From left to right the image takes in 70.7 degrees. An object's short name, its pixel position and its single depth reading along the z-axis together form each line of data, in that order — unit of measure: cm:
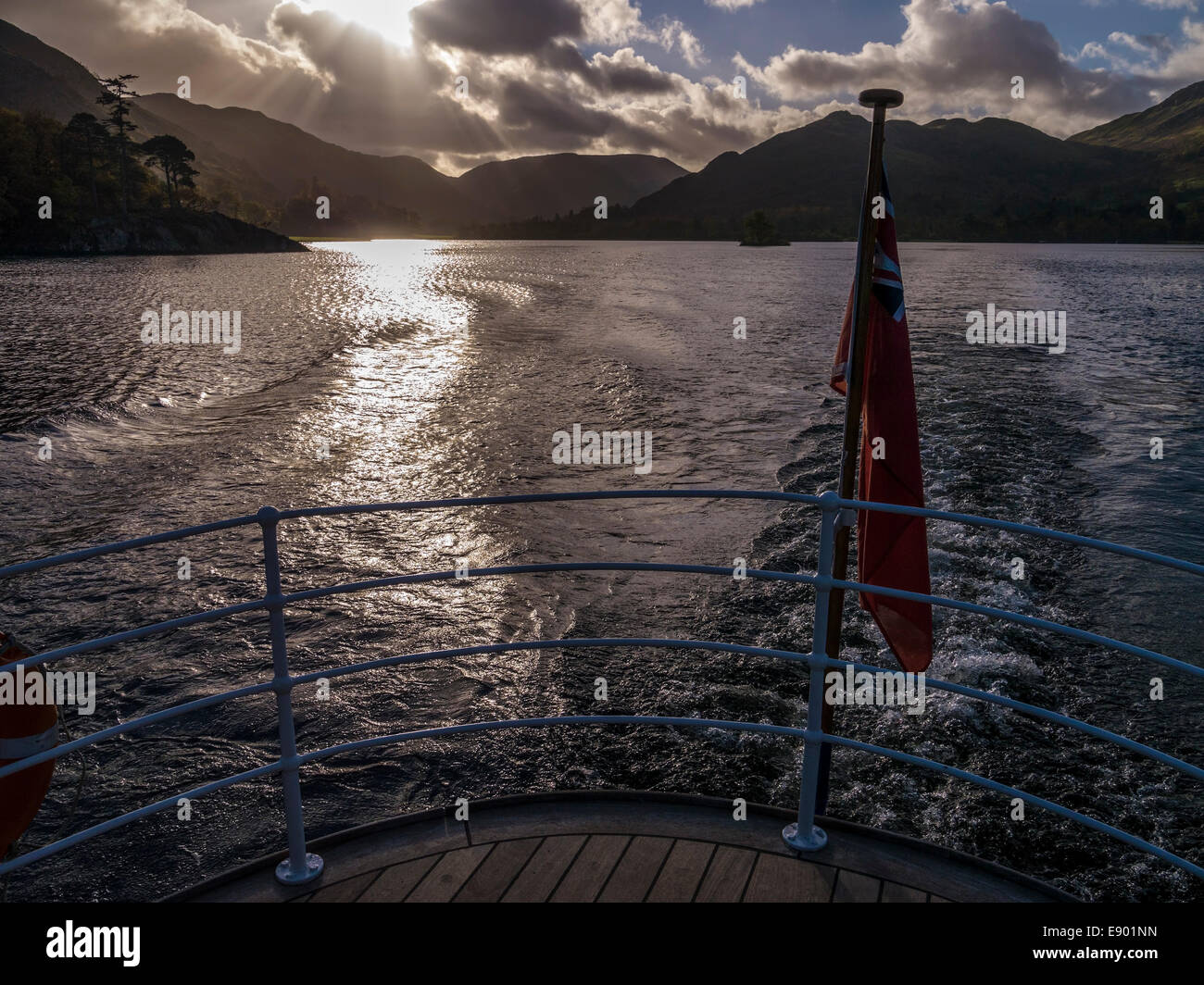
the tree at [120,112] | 11381
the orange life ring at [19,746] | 342
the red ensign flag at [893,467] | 443
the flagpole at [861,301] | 444
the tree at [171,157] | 12006
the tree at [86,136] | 10912
